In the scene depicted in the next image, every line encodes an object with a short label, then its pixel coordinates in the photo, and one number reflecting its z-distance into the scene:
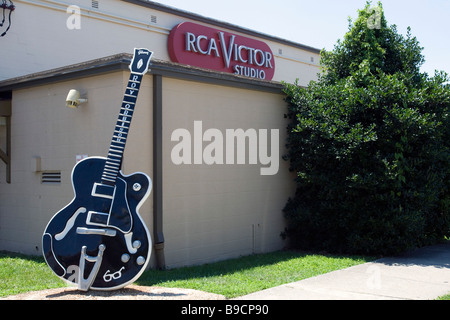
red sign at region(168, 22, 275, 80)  14.73
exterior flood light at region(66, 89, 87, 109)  8.27
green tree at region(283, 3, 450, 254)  9.18
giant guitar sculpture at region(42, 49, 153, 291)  6.38
